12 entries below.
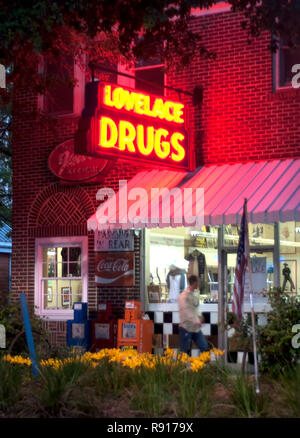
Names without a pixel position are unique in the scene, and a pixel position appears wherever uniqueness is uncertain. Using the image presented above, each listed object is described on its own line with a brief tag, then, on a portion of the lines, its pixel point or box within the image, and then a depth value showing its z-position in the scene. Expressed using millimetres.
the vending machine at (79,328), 16984
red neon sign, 14656
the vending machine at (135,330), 16286
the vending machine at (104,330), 16656
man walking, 14680
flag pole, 8542
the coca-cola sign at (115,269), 17062
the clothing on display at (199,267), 16453
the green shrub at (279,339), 10914
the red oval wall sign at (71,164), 17578
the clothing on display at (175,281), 16672
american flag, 9835
